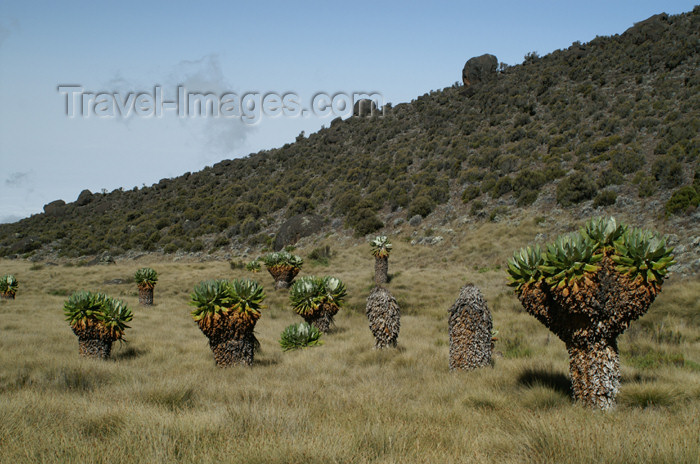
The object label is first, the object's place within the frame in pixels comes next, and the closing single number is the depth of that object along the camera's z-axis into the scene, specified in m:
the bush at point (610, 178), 25.45
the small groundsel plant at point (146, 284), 19.05
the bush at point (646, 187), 22.52
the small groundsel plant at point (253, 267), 28.41
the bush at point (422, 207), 34.69
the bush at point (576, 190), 25.84
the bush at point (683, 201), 18.69
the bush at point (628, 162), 26.06
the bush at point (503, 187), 32.03
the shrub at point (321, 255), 29.89
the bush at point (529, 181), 30.22
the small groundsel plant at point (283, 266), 22.40
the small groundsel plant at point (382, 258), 21.83
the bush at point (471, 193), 33.47
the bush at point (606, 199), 23.77
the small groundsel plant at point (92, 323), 9.70
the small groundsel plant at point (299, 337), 11.74
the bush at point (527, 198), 29.00
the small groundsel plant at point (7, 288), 19.59
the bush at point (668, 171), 22.17
